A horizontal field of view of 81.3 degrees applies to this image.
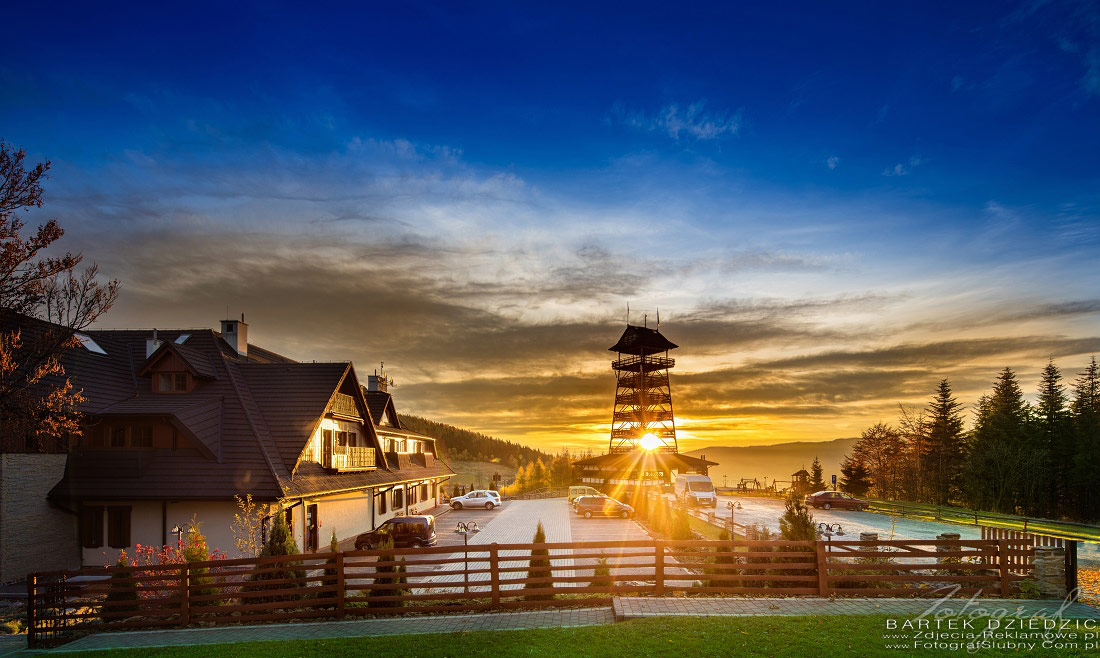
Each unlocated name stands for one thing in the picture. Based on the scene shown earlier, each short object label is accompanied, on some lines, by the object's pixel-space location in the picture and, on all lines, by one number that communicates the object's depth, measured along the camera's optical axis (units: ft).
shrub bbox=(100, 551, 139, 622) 47.01
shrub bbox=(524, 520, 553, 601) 48.70
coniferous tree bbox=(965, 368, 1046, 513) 139.23
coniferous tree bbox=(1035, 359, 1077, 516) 138.72
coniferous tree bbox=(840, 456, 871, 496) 206.59
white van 142.20
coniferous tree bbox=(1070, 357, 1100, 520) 129.80
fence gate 47.78
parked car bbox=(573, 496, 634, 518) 139.64
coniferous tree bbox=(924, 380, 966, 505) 175.73
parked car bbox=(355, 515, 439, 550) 83.92
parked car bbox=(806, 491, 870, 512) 150.00
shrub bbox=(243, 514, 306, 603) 49.96
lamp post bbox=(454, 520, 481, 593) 47.14
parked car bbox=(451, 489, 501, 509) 159.22
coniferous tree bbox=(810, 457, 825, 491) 225.35
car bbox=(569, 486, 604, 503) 167.27
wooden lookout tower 205.26
